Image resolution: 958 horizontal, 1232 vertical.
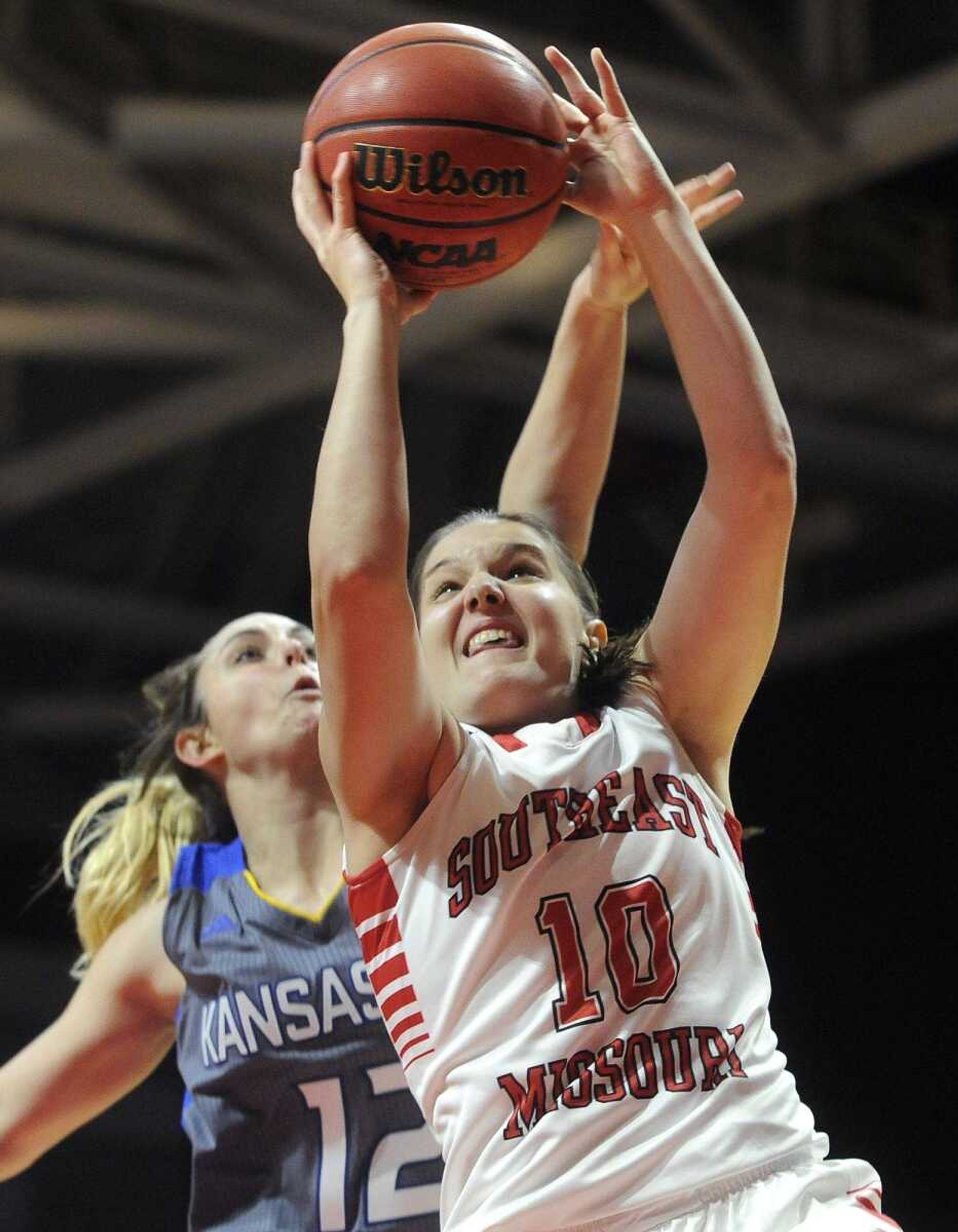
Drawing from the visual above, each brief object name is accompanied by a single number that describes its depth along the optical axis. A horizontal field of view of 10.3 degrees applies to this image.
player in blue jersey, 4.71
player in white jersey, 4.13
